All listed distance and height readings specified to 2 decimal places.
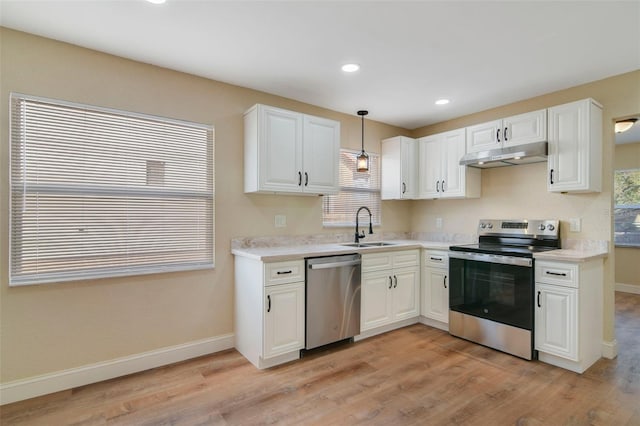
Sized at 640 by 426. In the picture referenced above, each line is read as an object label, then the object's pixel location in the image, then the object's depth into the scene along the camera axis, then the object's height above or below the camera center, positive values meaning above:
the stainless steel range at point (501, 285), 2.91 -0.71
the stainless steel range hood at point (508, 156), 3.09 +0.57
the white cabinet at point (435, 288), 3.63 -0.87
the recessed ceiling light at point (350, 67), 2.77 +1.24
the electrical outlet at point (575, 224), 3.15 -0.11
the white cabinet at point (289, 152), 3.03 +0.59
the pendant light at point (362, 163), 3.62 +0.55
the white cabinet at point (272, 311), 2.71 -0.86
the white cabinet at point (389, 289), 3.38 -0.84
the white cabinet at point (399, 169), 4.22 +0.57
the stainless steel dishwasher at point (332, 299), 2.95 -0.82
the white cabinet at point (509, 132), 3.16 +0.84
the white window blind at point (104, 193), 2.31 +0.15
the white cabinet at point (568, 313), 2.66 -0.85
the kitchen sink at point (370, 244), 3.71 -0.38
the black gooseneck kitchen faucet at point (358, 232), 3.89 -0.23
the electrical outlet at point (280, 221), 3.49 -0.10
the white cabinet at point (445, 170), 3.82 +0.52
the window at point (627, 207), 5.46 +0.09
